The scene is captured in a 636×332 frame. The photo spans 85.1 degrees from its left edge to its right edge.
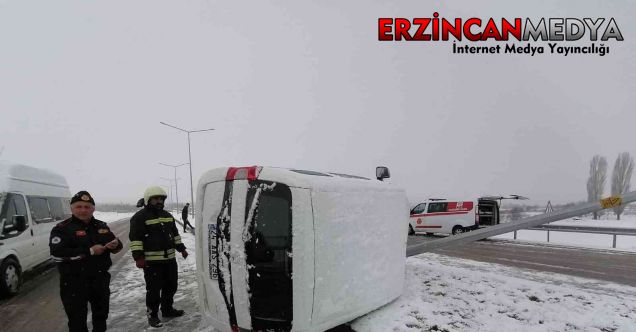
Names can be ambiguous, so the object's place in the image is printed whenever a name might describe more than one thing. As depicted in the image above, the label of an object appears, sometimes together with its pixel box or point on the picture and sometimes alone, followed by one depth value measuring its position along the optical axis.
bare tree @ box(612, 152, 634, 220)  45.38
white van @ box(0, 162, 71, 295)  6.34
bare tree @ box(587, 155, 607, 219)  47.66
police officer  3.90
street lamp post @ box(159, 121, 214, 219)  27.02
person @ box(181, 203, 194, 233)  18.48
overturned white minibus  3.46
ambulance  16.78
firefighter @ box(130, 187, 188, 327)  4.89
